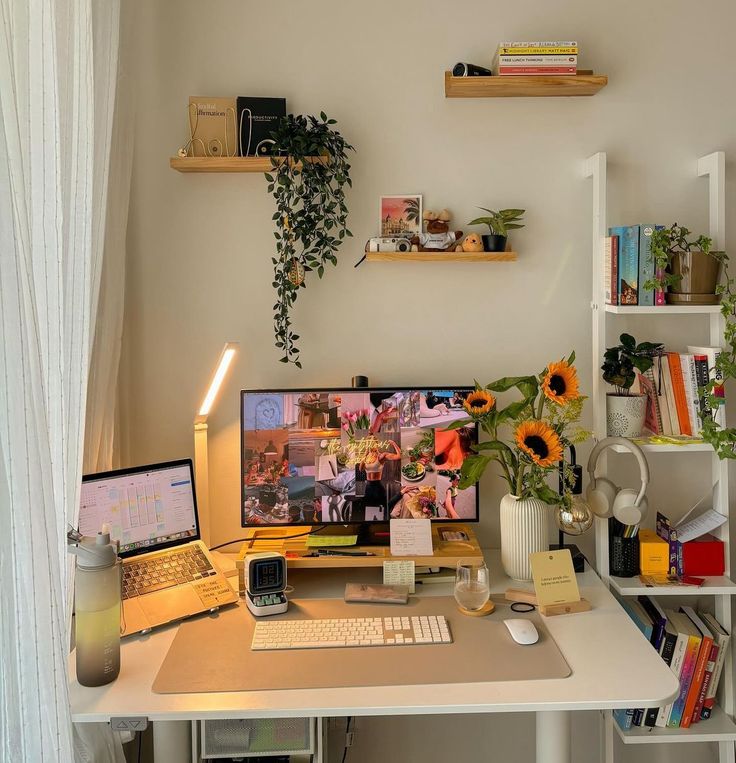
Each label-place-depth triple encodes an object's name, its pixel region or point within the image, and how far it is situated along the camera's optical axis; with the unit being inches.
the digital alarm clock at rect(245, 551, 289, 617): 71.3
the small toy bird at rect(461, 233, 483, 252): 83.9
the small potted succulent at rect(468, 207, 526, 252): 84.4
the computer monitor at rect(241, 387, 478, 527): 81.7
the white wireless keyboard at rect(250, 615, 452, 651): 65.7
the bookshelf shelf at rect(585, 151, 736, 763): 80.3
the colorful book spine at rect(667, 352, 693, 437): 82.8
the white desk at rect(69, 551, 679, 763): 56.2
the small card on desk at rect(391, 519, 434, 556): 78.0
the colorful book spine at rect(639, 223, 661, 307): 80.4
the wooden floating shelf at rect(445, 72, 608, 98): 80.5
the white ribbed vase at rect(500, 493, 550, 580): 78.3
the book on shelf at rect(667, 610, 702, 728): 81.4
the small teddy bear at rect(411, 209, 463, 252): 84.5
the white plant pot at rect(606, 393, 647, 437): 81.4
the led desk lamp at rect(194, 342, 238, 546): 82.6
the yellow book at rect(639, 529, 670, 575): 82.4
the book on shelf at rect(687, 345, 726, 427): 80.7
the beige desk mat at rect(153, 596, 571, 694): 59.7
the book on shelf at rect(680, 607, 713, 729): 81.4
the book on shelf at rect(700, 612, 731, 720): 82.7
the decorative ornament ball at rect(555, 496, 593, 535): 79.6
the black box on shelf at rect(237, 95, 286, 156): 83.7
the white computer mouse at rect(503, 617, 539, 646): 65.2
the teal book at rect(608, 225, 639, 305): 80.6
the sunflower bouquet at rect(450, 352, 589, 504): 74.7
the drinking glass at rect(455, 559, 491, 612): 70.4
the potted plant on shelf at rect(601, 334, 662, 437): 81.0
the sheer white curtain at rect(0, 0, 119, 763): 44.5
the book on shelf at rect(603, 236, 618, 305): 80.9
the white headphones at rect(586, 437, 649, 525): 79.1
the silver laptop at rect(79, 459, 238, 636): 70.4
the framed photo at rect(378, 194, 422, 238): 86.9
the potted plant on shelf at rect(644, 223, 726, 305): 80.0
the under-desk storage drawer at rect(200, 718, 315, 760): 67.7
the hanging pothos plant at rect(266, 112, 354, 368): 81.2
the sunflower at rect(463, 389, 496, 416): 78.3
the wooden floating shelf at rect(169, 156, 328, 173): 82.0
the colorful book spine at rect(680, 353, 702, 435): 82.4
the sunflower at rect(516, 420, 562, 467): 73.8
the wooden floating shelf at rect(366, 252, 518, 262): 83.4
